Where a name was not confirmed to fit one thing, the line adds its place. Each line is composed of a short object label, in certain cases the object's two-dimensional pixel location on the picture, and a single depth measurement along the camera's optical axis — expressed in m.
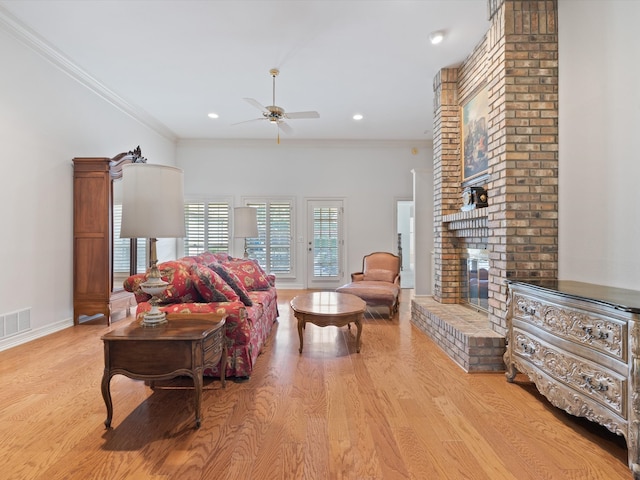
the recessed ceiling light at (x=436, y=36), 3.30
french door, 7.00
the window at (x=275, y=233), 6.98
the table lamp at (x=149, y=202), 1.81
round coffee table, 3.01
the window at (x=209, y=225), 6.98
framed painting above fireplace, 3.34
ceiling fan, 4.02
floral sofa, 2.38
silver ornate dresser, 1.51
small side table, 1.80
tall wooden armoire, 4.01
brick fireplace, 2.64
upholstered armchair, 4.46
